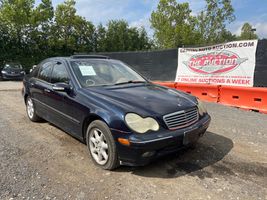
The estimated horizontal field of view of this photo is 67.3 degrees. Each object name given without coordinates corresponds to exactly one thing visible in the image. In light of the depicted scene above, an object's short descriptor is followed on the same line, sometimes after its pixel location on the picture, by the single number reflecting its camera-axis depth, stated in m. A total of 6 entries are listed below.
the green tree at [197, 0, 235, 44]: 20.39
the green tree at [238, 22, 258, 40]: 36.23
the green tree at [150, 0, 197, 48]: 21.74
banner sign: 6.03
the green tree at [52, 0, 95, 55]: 19.85
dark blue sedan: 2.54
